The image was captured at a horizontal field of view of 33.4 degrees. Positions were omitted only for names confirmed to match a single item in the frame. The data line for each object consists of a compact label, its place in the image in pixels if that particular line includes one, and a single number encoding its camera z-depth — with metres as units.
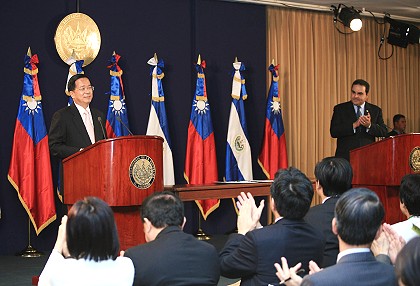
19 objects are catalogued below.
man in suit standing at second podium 7.08
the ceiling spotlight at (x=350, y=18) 8.86
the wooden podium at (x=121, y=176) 4.81
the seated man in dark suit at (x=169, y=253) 2.66
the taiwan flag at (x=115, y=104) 7.55
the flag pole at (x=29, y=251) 6.99
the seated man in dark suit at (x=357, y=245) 2.21
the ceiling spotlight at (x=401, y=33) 9.66
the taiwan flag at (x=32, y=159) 6.99
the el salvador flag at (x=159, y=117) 7.95
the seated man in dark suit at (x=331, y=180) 3.65
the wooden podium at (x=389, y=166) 6.42
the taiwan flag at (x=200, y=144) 8.17
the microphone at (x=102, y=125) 5.67
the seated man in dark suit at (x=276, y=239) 2.90
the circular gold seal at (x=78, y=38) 7.37
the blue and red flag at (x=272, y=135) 8.74
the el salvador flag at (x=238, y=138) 8.48
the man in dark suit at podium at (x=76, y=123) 5.61
